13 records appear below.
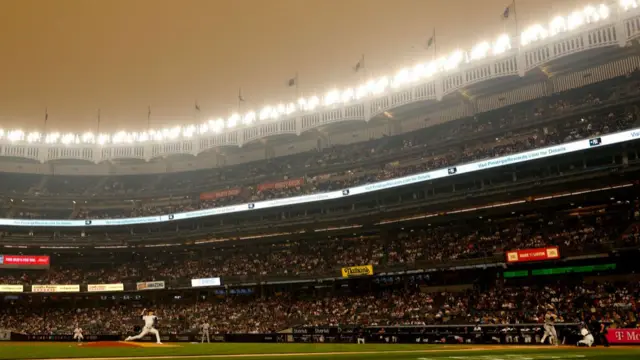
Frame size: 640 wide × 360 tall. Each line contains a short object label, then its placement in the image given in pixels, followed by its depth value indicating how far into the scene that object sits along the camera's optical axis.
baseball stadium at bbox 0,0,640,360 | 33.94
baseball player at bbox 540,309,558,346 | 25.86
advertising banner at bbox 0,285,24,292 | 50.06
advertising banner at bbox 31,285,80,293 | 51.03
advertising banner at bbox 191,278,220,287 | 49.19
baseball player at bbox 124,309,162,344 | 25.91
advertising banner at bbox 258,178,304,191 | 54.19
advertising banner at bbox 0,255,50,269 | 53.06
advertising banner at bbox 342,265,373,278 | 42.29
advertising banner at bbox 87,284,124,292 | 52.31
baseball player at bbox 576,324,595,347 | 23.25
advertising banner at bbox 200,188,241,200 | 58.03
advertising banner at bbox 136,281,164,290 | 51.38
